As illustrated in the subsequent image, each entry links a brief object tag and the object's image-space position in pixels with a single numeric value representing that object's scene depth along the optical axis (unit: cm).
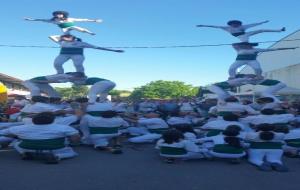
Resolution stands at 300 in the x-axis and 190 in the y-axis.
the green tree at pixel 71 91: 4188
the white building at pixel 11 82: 2451
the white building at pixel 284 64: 2114
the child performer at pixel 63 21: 794
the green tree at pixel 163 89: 5152
